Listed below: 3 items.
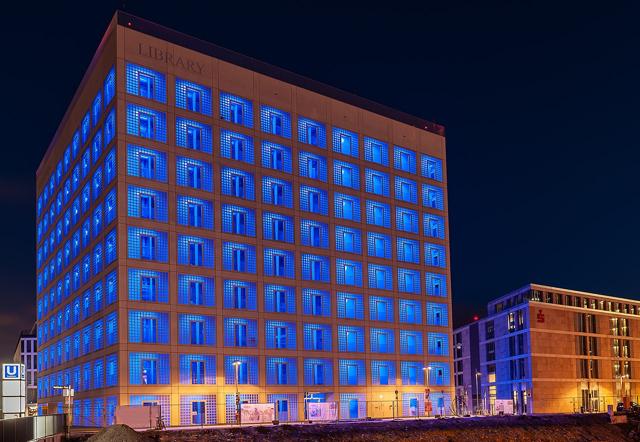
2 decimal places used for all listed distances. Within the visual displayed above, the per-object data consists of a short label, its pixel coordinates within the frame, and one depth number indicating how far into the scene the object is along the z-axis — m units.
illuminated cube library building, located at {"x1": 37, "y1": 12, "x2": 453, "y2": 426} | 75.31
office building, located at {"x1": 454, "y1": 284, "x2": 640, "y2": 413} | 136.50
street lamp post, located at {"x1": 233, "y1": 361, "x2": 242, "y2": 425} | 64.97
